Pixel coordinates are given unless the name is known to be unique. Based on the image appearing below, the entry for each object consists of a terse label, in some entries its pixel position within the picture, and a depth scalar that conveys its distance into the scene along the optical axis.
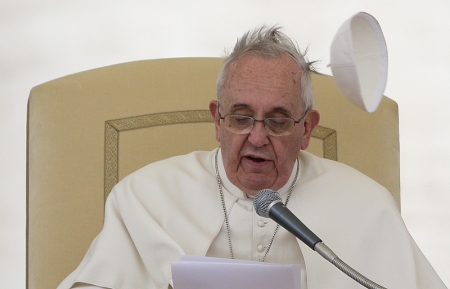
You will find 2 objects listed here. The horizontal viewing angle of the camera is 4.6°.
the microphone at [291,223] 8.20
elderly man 8.63
